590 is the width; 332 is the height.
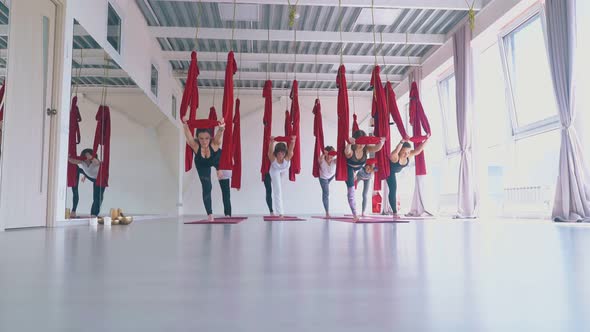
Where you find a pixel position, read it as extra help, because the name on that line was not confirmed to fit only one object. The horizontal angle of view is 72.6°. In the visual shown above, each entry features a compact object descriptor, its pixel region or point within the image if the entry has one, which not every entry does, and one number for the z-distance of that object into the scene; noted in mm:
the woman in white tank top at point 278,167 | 6746
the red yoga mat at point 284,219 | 6406
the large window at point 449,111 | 9359
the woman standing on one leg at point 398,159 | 6469
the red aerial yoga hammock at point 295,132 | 6259
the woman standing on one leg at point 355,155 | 5805
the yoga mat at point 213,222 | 4801
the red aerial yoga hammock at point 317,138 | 6722
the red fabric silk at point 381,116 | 5297
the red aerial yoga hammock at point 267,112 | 6000
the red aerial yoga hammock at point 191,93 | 4629
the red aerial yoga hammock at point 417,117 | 6109
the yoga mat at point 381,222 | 4977
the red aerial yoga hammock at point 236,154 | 5762
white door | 3559
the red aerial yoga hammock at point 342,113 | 5027
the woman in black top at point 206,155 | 5207
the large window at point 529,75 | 6410
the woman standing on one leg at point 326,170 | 7520
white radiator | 6207
